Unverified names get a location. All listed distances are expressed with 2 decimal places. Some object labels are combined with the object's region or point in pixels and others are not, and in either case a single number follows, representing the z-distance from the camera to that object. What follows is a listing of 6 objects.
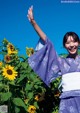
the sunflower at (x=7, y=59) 3.00
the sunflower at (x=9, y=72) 2.74
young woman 2.25
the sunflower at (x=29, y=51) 3.23
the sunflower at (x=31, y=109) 2.83
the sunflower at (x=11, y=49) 3.09
